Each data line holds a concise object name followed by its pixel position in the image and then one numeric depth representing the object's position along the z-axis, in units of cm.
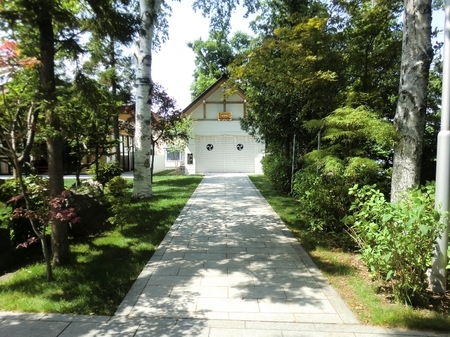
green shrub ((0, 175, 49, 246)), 470
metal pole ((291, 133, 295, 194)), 983
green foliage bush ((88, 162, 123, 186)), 1168
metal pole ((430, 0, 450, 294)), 332
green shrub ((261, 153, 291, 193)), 1094
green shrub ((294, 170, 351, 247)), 545
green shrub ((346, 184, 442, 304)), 310
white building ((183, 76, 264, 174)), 2089
